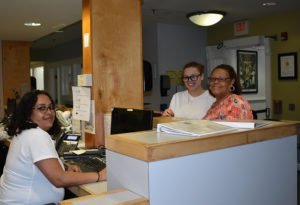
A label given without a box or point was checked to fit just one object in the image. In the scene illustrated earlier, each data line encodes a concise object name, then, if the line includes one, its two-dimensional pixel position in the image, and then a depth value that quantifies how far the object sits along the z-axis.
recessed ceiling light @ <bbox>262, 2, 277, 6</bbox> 4.30
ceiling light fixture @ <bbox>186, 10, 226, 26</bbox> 4.45
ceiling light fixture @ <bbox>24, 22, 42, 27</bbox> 4.35
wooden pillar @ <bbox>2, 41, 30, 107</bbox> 5.84
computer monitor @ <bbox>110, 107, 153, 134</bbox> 2.16
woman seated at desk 1.77
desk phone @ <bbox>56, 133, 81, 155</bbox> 2.82
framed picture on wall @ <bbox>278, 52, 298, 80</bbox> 4.80
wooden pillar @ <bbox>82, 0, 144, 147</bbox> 2.70
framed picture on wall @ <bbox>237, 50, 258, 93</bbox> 6.19
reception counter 1.14
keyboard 2.13
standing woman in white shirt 2.65
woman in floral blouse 2.10
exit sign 5.38
